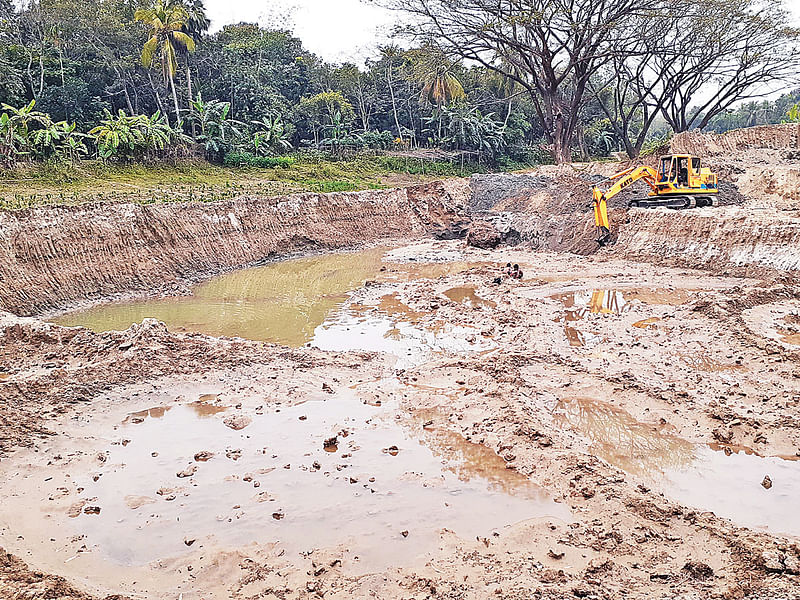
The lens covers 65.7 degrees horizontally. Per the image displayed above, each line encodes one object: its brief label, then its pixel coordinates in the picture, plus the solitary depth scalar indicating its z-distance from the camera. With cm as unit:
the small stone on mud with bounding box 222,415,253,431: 780
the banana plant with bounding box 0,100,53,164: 2006
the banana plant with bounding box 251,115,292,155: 3216
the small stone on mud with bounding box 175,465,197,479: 667
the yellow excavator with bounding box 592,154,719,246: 1950
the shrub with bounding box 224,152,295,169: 2991
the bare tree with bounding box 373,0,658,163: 2645
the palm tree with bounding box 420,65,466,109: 3778
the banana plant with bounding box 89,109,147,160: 2338
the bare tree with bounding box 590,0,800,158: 2795
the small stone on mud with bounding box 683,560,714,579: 455
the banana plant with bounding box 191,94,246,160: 2978
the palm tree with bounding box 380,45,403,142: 4134
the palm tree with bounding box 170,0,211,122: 3164
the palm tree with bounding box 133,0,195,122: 2867
